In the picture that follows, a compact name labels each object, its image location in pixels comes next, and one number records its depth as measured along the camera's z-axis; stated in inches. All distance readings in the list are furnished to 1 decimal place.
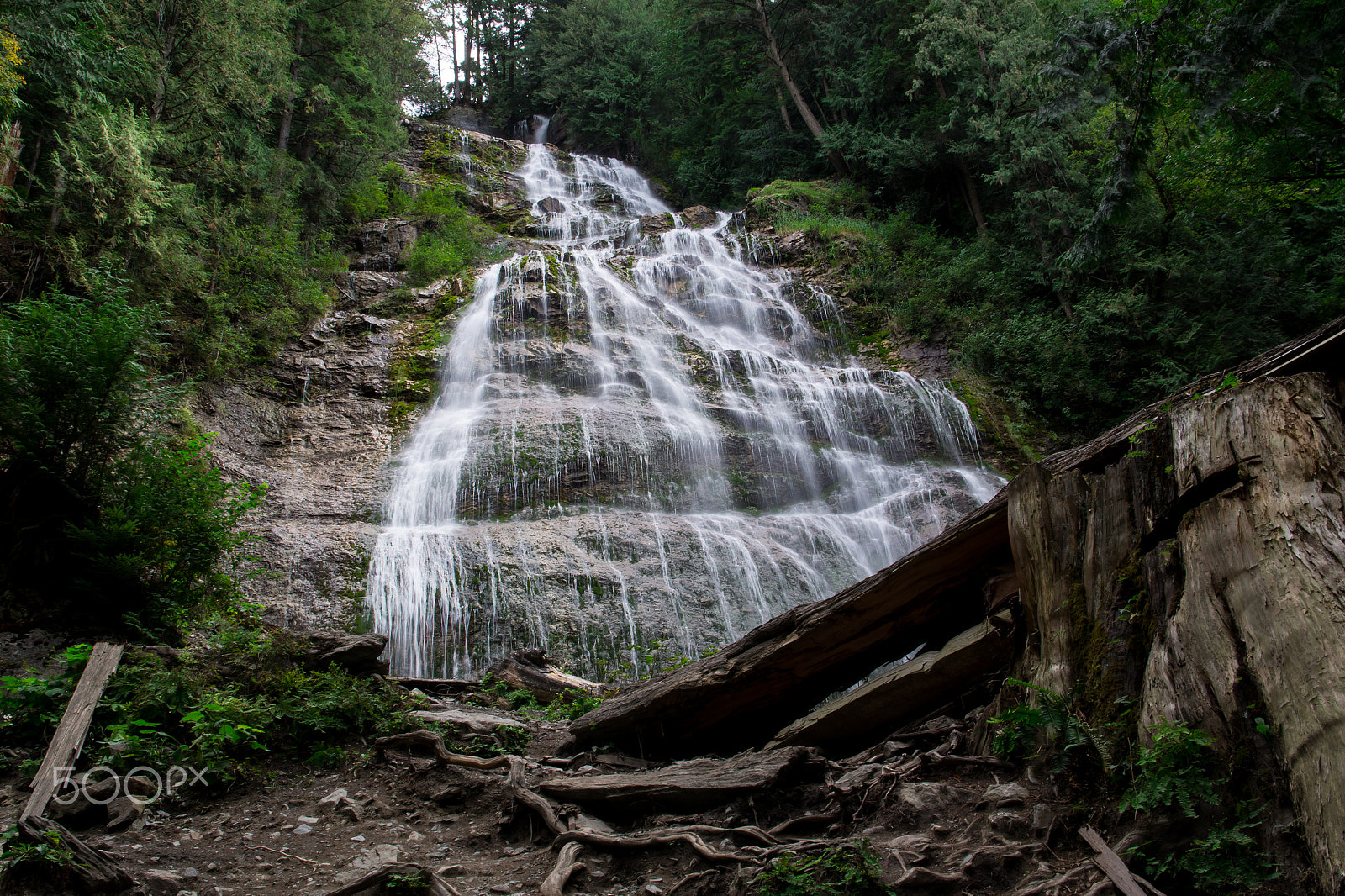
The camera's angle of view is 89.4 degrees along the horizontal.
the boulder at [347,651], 208.4
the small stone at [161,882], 110.5
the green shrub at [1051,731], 107.1
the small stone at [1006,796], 109.5
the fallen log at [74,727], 127.3
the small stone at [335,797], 157.1
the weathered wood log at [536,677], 274.4
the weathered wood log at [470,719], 203.2
